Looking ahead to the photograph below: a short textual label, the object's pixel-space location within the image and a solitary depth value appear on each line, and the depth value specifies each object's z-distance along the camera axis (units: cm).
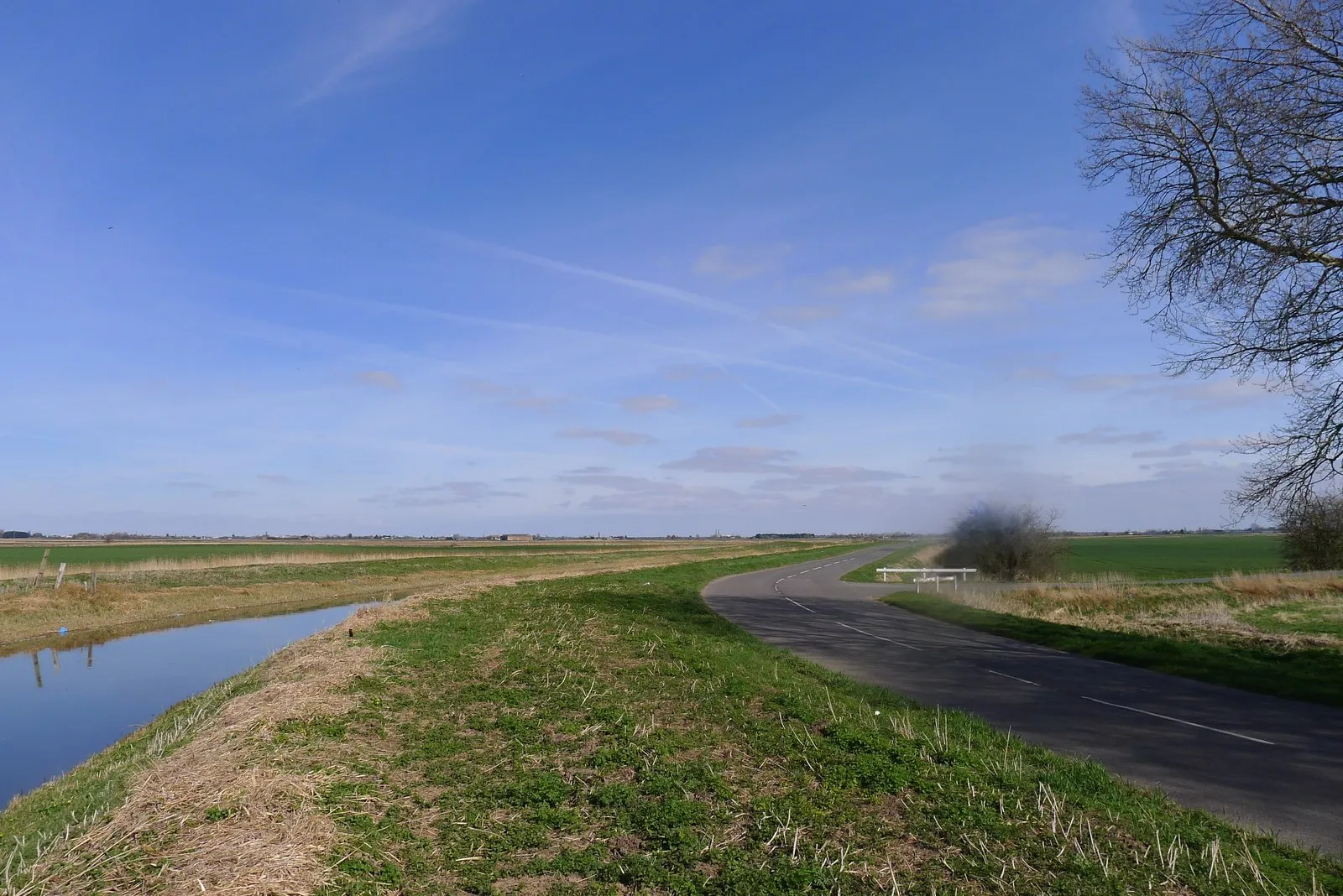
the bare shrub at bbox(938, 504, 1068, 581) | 4834
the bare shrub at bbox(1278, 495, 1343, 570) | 1684
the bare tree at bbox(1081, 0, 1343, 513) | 1422
